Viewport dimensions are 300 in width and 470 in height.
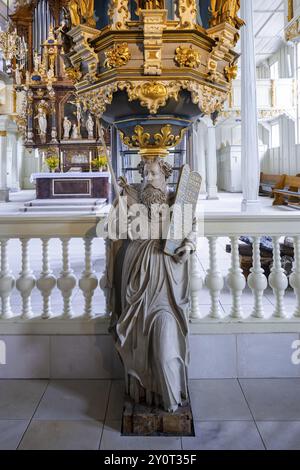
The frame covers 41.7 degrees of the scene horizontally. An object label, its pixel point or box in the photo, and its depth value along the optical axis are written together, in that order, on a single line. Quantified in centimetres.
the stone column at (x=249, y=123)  741
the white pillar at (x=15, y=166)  1831
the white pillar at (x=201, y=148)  1609
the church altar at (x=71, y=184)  984
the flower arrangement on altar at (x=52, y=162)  1005
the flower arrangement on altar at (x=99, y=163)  1004
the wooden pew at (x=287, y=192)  1097
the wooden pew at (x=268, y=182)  1283
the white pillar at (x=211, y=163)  1396
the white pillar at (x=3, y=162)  1379
